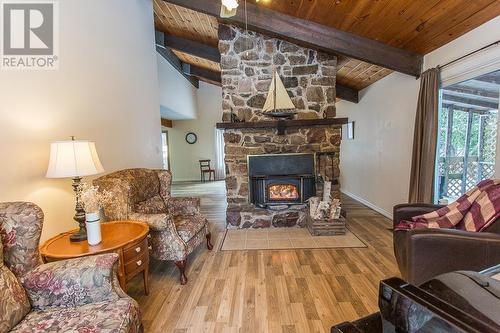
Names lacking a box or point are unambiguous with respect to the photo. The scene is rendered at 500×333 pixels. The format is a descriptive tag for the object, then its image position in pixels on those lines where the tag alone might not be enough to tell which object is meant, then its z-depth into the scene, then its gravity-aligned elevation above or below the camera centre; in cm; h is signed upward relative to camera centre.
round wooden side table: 172 -65
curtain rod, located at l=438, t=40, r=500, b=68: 229 +99
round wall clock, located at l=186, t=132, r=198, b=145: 983 +54
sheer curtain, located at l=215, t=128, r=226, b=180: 966 -15
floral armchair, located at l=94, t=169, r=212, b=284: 241 -59
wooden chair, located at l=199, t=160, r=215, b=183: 948 -61
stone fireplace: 404 +29
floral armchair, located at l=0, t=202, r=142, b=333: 129 -68
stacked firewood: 373 -77
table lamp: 179 -9
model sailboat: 375 +76
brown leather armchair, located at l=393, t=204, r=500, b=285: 162 -59
